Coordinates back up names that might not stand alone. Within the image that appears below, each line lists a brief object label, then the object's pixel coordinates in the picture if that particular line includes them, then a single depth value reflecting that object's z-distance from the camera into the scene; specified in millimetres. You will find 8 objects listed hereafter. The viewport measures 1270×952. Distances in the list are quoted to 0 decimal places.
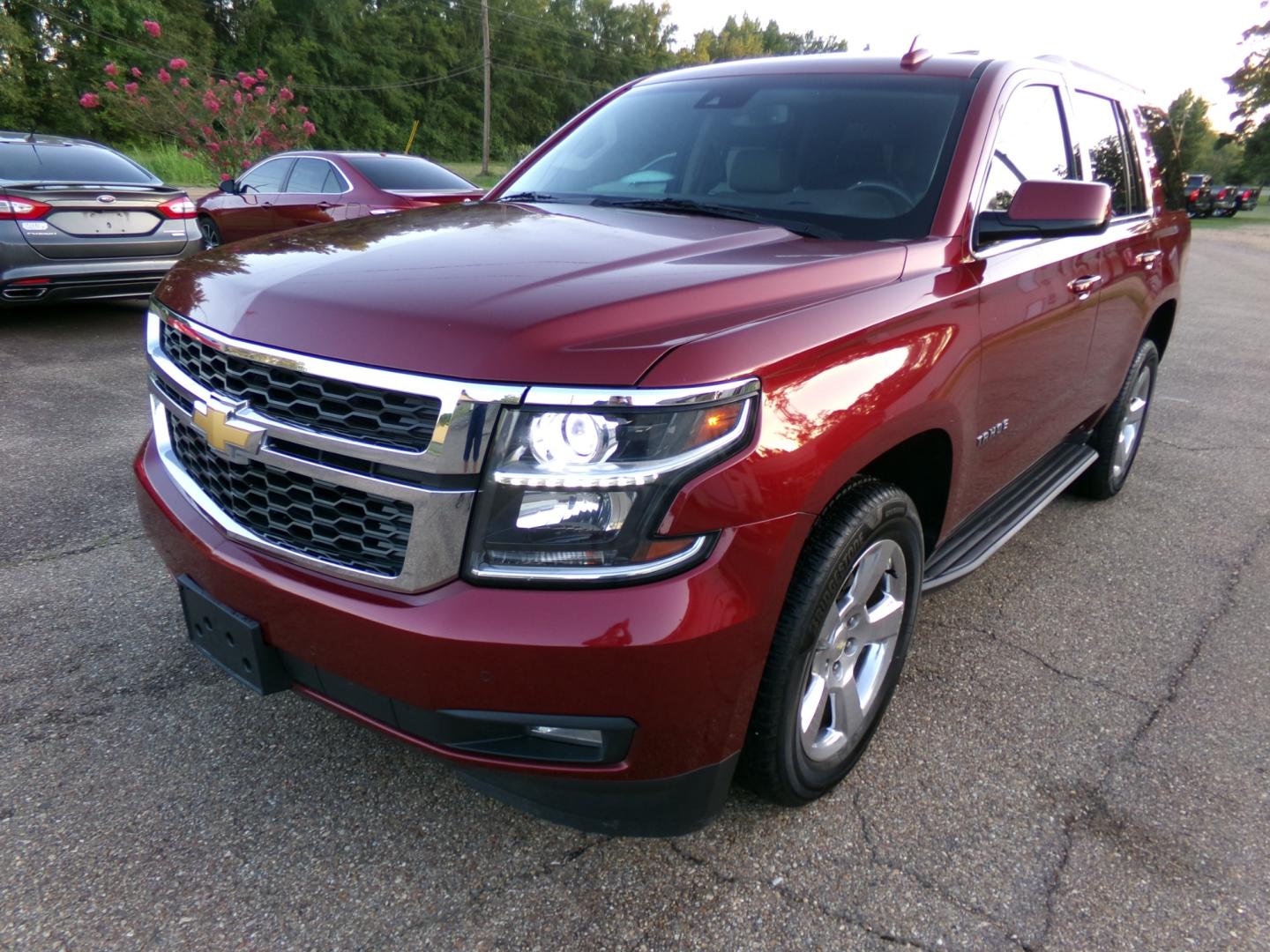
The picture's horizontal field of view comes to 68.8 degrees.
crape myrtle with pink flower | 17788
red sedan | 8578
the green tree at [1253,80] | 65250
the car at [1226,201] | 38125
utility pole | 38978
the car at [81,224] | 6535
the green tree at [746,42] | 76875
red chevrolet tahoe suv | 1659
